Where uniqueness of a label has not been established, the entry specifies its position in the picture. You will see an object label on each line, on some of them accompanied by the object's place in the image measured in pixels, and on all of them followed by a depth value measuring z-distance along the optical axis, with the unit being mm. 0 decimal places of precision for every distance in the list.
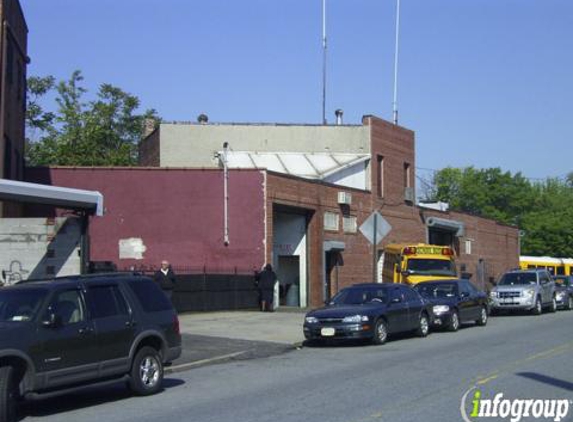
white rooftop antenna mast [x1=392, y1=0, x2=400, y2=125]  43650
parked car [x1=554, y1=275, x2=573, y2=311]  34222
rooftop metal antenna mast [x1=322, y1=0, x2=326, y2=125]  44156
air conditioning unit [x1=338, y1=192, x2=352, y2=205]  34969
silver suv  30812
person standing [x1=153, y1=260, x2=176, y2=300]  21734
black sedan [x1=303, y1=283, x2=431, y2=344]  18891
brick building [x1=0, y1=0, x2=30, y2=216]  25219
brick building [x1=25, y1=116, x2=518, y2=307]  30062
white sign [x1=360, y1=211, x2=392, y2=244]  24203
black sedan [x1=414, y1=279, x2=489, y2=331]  23422
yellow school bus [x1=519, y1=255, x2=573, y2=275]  51559
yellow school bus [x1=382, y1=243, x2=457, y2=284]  30250
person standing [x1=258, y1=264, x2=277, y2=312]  28953
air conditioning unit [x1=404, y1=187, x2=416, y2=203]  41594
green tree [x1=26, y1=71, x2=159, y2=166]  52906
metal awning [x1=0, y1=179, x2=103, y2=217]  16891
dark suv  10555
